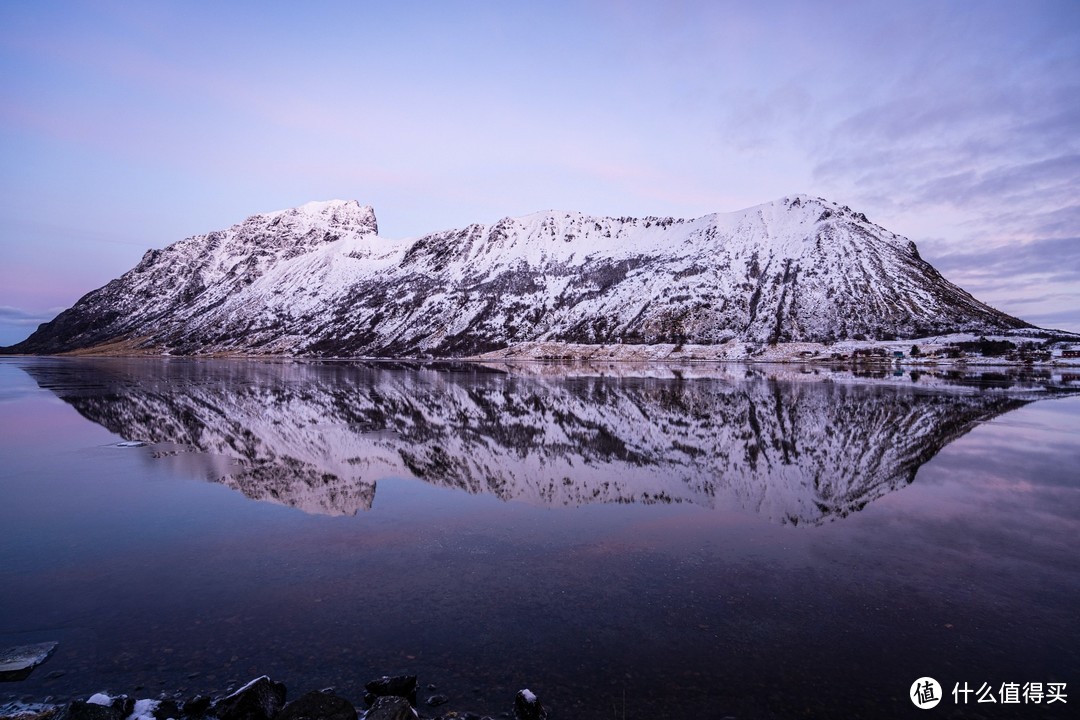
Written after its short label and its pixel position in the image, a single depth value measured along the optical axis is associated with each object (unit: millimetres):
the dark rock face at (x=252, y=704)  8562
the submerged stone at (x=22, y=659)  9750
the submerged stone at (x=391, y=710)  8211
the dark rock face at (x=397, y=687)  9102
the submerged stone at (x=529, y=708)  8672
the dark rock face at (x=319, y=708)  8367
